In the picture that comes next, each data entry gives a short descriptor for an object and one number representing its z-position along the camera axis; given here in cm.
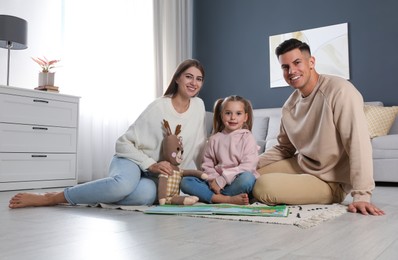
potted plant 328
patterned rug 139
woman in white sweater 184
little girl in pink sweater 190
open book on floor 156
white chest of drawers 292
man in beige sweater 171
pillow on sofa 360
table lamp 309
